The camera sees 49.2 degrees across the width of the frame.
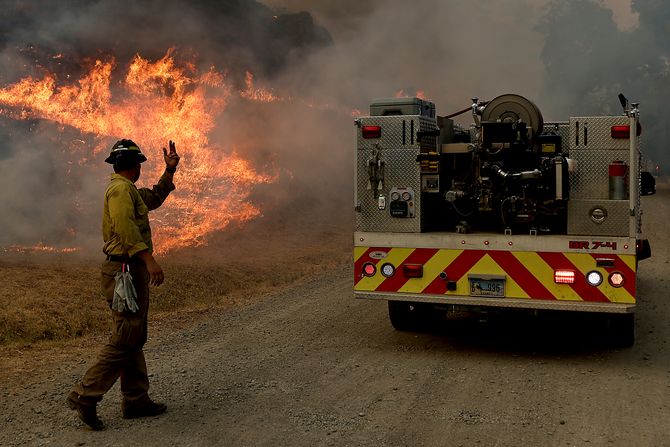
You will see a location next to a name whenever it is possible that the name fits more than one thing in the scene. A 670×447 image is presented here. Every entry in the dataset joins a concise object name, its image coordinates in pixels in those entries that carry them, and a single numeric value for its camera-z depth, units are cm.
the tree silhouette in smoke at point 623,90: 4634
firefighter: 518
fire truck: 698
